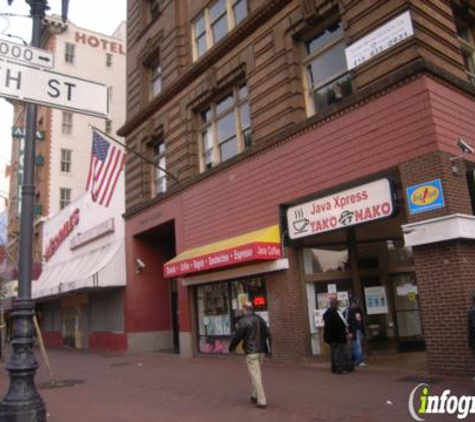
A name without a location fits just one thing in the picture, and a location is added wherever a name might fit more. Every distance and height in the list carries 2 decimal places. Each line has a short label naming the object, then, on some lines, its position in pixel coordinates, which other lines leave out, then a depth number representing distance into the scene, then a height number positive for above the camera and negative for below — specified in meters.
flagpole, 18.89 +5.51
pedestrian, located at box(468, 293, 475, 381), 8.24 -0.43
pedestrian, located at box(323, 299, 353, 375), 11.23 -0.62
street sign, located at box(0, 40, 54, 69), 7.18 +3.92
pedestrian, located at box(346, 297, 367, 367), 12.06 -0.44
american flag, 19.73 +6.14
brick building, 10.57 +3.82
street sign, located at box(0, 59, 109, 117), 7.01 +3.41
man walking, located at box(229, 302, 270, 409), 8.38 -0.42
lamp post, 6.52 +0.03
